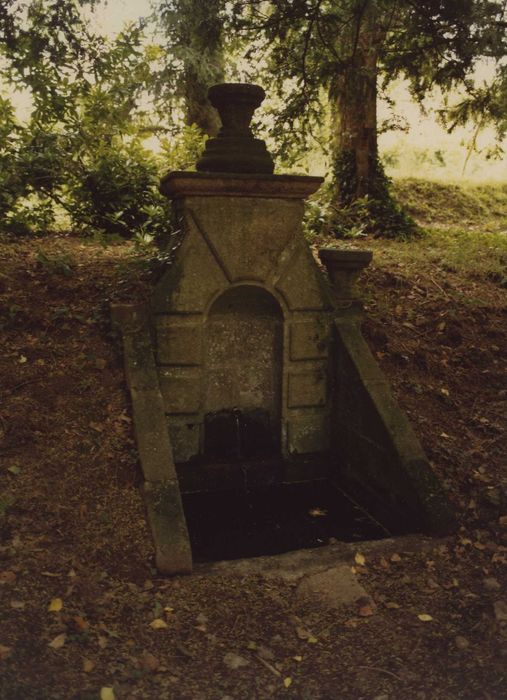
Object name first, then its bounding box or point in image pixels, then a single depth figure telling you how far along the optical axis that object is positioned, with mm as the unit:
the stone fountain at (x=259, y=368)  5238
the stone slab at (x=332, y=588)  3986
